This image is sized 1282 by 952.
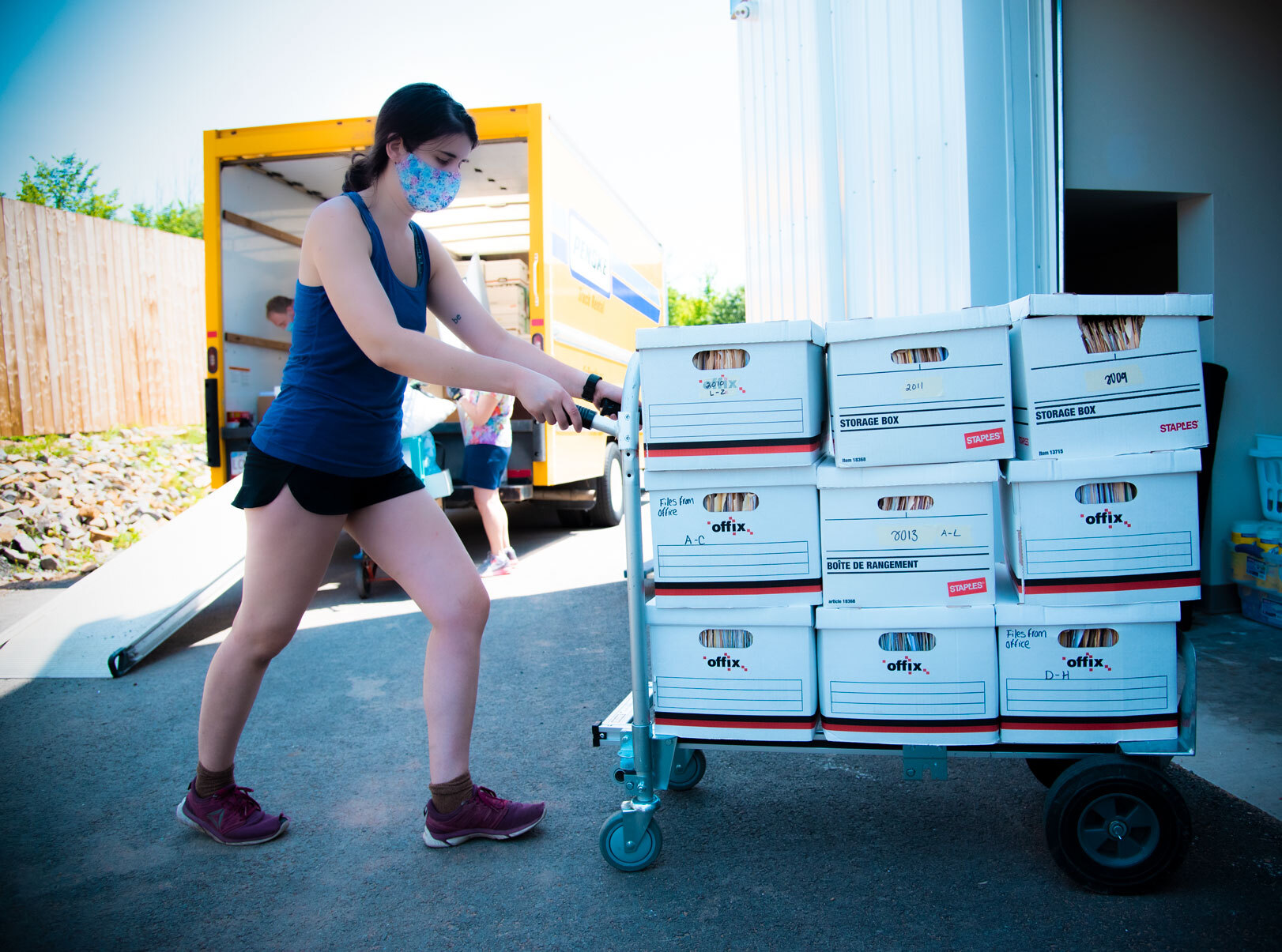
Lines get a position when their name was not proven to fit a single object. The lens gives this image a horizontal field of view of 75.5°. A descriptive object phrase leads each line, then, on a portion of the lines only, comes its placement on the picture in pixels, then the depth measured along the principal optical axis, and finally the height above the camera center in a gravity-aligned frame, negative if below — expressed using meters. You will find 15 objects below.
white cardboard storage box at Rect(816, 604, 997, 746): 2.08 -0.55
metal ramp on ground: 4.21 -0.70
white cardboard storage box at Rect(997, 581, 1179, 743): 2.04 -0.55
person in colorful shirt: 5.76 +0.17
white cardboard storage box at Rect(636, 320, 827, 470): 2.11 +0.17
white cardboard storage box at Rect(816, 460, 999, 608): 2.06 -0.19
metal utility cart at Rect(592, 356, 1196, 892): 1.98 -0.81
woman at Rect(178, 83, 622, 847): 2.12 +0.02
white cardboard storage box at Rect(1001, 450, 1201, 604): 2.02 -0.20
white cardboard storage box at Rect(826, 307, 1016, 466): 2.03 +0.17
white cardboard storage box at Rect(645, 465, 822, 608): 2.14 -0.20
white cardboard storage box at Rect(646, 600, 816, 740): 2.17 -0.56
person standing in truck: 7.12 +1.40
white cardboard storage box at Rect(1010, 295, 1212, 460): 2.02 +0.17
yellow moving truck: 6.41 +1.85
